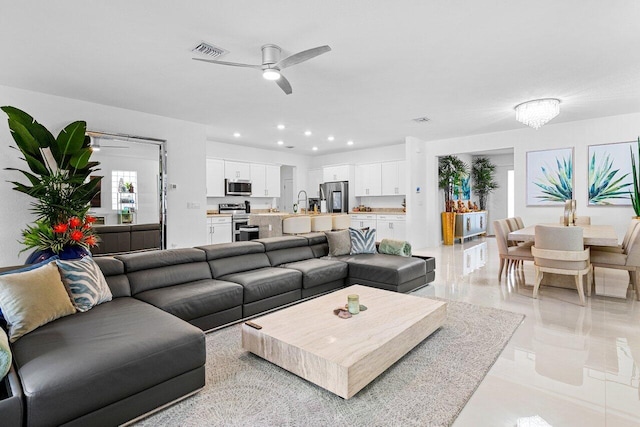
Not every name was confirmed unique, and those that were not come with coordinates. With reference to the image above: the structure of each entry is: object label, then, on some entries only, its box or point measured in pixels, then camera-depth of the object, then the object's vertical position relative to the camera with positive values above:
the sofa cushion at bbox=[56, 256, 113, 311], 2.28 -0.55
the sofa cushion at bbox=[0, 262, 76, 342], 1.90 -0.57
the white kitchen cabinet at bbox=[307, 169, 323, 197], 9.90 +0.74
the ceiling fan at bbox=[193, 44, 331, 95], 2.81 +1.30
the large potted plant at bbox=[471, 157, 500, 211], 10.08 +0.89
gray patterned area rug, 1.78 -1.15
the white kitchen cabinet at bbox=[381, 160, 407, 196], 8.21 +0.70
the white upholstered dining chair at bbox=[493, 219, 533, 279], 4.58 -0.66
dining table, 3.58 -0.38
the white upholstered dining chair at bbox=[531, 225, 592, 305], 3.61 -0.55
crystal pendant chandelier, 4.71 +1.38
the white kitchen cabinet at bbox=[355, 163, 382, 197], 8.66 +0.68
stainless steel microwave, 7.86 +0.46
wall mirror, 5.07 +0.45
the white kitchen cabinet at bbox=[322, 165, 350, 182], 9.05 +0.93
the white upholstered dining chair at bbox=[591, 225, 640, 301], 3.73 -0.66
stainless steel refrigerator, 9.03 +0.29
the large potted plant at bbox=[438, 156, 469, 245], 8.43 +0.60
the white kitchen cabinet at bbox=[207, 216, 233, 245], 7.11 -0.52
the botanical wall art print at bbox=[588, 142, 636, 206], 5.55 +0.52
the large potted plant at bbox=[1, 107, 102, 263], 3.34 +0.21
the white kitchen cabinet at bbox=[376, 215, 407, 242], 7.87 -0.53
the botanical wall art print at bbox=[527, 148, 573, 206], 6.10 +0.53
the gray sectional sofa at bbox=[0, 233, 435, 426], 1.51 -0.77
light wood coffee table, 1.90 -0.88
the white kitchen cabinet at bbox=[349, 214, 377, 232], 8.42 -0.39
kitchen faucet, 9.87 +0.14
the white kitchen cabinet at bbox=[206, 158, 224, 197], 7.57 +0.68
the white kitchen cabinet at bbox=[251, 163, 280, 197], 8.49 +0.69
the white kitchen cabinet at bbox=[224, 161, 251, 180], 7.92 +0.90
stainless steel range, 7.60 -0.19
